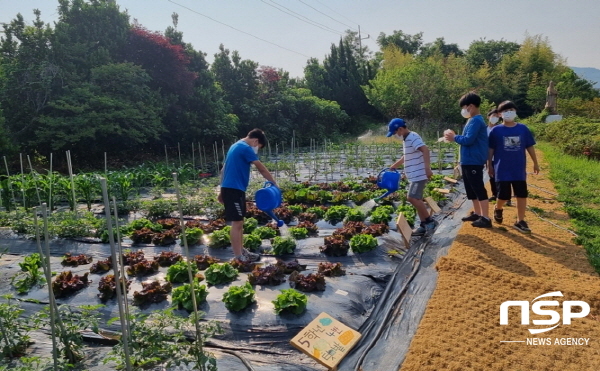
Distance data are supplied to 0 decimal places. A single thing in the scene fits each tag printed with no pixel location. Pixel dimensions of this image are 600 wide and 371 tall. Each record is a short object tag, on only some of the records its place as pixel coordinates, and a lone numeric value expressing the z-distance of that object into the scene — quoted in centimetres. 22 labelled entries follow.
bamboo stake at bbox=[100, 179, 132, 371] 207
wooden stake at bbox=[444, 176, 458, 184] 851
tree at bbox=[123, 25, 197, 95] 1479
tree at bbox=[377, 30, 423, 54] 4300
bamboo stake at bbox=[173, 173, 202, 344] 243
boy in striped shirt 505
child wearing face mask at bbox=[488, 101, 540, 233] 501
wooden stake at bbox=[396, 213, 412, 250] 479
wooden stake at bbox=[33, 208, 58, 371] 224
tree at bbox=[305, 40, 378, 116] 2831
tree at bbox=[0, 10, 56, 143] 1229
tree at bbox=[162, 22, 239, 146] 1588
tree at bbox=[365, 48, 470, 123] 2309
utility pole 3939
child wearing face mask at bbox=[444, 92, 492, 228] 495
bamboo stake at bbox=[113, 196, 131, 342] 252
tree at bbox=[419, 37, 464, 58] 4141
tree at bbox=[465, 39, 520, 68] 3756
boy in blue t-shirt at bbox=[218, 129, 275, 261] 427
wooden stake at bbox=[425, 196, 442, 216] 581
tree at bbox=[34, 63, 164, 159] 1217
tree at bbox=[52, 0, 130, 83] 1297
